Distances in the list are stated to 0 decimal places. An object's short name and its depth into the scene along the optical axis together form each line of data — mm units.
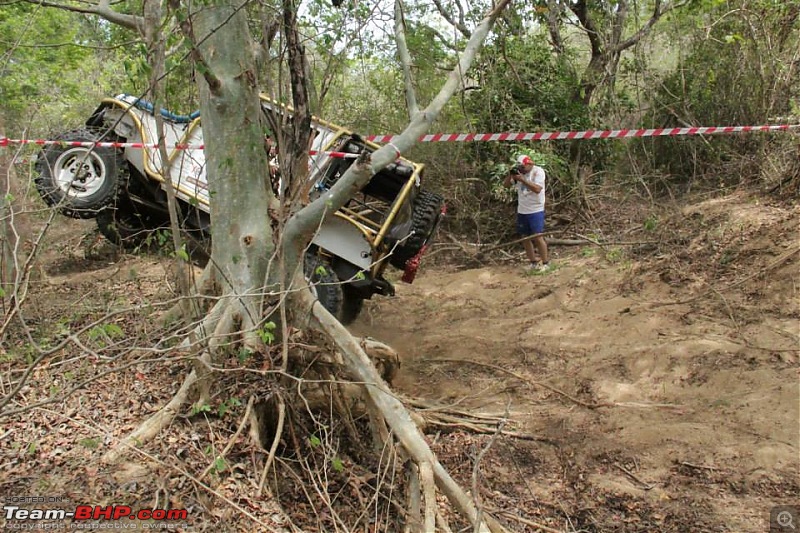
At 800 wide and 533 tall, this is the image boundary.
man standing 8625
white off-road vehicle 6562
